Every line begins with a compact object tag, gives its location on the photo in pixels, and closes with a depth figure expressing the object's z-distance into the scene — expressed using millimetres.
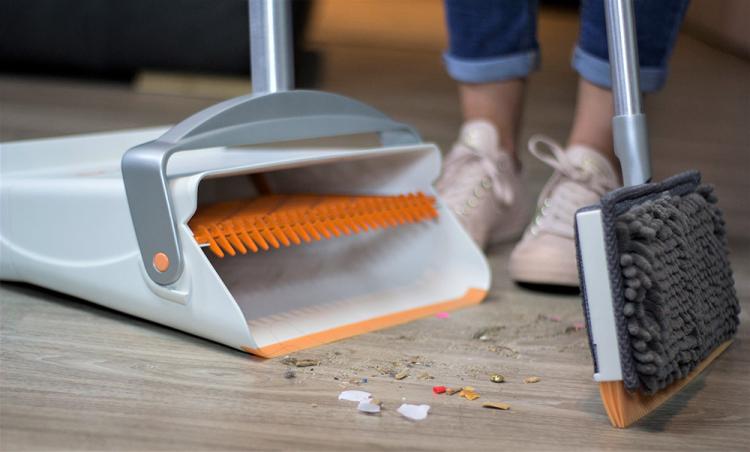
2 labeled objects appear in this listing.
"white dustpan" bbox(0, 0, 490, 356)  1532
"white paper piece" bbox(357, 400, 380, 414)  1436
